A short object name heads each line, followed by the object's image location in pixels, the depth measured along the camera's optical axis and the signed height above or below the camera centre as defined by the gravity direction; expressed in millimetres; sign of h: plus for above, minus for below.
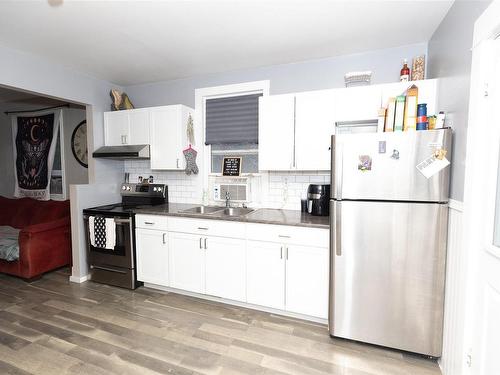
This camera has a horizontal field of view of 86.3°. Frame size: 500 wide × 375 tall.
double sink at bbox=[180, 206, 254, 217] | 3049 -457
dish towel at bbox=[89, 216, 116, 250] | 3102 -716
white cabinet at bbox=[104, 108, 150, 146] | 3389 +576
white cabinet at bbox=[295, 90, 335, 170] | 2527 +423
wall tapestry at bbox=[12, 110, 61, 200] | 4453 +347
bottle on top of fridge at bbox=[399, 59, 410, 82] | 2314 +868
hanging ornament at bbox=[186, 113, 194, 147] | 3344 +523
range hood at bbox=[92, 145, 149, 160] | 3268 +237
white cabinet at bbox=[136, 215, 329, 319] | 2359 -893
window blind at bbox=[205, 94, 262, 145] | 3168 +643
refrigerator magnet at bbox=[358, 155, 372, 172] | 1955 +67
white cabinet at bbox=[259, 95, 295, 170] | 2674 +403
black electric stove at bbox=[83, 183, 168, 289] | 3074 -980
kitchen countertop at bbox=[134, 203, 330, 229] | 2380 -443
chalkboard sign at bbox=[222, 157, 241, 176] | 3306 +70
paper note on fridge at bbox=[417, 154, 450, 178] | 1791 +50
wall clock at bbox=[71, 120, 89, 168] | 4246 +447
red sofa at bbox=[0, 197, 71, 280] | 3273 -830
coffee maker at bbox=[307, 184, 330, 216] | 2600 -263
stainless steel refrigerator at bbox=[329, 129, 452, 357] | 1856 -478
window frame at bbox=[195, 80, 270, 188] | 3125 +959
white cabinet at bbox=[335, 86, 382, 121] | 2367 +626
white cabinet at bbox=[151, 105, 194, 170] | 3221 +438
